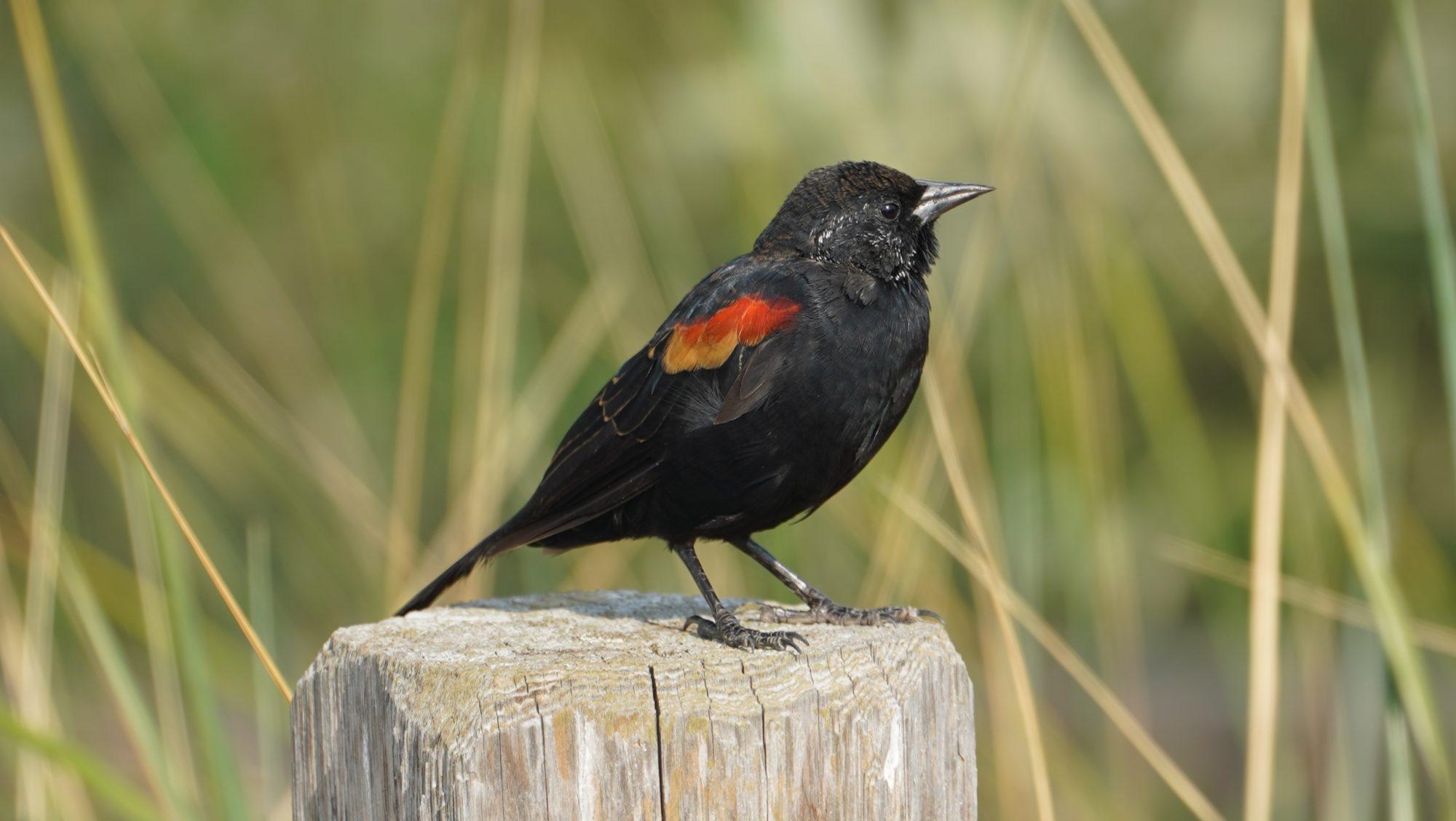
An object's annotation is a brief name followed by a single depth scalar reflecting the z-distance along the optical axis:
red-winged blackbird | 5.40
